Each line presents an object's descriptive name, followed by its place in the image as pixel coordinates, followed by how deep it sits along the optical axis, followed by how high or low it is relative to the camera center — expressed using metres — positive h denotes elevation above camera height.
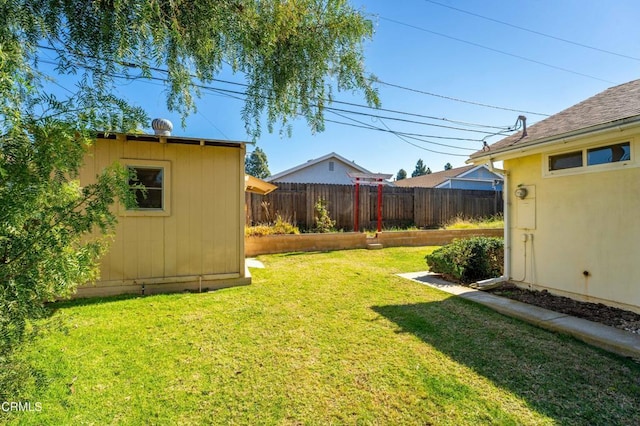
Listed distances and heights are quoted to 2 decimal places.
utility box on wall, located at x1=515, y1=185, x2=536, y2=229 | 5.52 +0.09
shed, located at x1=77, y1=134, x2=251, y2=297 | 5.42 -0.11
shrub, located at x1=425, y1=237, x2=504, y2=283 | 6.47 -1.08
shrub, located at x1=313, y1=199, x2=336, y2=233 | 11.63 -0.27
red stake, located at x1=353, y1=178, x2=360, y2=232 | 11.80 +0.02
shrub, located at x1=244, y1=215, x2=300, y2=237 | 9.59 -0.55
